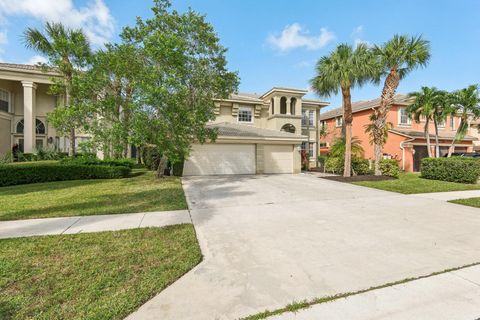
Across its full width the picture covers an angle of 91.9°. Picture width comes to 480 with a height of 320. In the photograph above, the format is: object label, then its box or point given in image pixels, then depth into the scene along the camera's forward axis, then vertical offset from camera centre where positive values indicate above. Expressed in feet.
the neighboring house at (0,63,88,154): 59.57 +12.92
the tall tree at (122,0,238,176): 30.89 +11.47
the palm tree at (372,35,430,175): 41.88 +17.22
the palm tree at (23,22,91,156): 35.65 +17.97
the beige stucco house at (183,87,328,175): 50.01 +4.60
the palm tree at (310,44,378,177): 41.39 +15.12
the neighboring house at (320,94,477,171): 62.80 +6.42
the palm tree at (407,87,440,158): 52.70 +12.06
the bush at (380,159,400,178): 46.93 -2.52
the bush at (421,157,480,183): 41.01 -2.54
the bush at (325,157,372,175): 52.54 -2.38
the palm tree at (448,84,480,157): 51.97 +12.09
